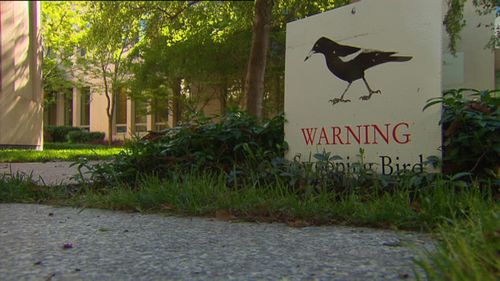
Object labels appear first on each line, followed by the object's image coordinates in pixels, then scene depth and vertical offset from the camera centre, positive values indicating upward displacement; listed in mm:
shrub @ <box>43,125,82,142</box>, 29078 +512
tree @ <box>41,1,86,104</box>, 19469 +4358
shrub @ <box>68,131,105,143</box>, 27453 +279
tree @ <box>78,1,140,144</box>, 7797 +1994
